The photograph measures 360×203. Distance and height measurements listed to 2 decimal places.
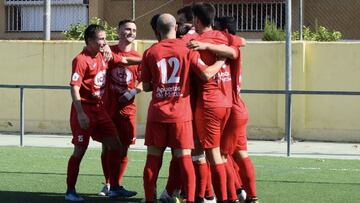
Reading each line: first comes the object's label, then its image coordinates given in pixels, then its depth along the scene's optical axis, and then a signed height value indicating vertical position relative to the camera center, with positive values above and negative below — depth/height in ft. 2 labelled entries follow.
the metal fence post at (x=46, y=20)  62.91 +5.78
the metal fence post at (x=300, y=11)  75.45 +7.99
